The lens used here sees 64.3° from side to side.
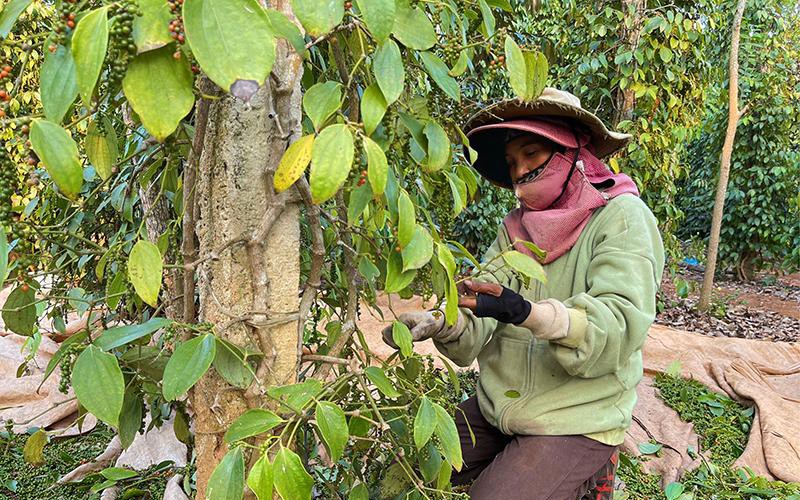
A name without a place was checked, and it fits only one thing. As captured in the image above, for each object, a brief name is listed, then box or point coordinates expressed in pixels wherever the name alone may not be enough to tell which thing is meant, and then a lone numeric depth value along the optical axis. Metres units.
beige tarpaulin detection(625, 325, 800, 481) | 2.28
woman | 1.19
